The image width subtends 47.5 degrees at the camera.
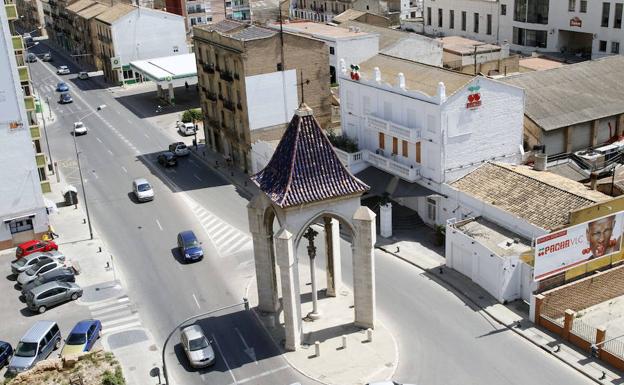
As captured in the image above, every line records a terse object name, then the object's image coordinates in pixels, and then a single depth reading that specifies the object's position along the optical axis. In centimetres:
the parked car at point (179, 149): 8838
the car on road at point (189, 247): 6025
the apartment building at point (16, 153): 6256
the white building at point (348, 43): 9475
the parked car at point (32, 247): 6303
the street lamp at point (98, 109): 10916
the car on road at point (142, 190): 7431
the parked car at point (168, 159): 8488
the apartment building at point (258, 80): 7712
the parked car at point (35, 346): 4606
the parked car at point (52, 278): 5625
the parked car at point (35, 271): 5769
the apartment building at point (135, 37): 12594
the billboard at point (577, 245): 4925
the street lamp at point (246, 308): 3919
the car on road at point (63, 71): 14050
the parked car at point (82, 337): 4747
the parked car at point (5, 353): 4700
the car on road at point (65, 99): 11769
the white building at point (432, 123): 6094
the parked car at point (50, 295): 5381
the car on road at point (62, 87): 12244
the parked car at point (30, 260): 5962
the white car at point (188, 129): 9700
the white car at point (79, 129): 9938
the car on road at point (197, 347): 4519
